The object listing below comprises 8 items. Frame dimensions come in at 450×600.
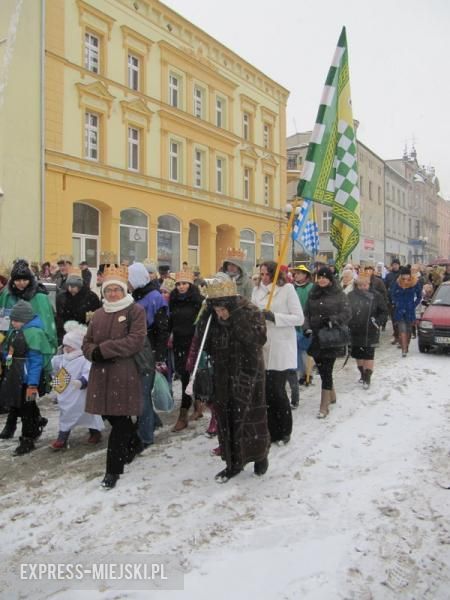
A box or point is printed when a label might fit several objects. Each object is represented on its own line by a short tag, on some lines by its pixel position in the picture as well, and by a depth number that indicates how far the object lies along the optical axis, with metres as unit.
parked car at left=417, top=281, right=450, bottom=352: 10.23
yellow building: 17.48
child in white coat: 5.20
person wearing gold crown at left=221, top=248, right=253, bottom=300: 6.89
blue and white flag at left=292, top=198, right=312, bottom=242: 14.23
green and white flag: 5.27
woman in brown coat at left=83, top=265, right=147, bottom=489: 4.16
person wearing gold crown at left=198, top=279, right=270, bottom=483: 4.25
